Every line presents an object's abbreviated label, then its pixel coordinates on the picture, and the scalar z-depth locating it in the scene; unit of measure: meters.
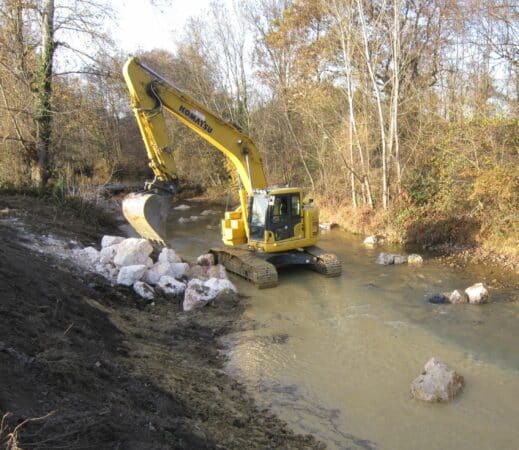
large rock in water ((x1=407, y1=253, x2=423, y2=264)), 12.70
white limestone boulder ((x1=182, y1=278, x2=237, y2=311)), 9.34
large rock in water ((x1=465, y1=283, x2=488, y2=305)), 9.43
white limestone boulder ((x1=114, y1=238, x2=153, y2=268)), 10.06
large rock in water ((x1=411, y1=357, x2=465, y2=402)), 6.11
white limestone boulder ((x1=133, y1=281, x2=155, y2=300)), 9.41
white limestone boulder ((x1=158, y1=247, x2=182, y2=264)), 10.68
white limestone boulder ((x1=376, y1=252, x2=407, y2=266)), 12.77
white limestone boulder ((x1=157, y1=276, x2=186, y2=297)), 9.84
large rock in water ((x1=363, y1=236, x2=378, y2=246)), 15.17
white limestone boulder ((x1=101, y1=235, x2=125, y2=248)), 10.97
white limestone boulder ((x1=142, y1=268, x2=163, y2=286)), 9.98
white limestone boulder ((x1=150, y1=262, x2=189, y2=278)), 10.28
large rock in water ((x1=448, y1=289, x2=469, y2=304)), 9.55
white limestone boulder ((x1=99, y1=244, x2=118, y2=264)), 10.12
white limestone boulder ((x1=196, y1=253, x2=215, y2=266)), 12.45
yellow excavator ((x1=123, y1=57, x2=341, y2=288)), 10.66
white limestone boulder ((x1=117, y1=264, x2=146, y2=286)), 9.55
